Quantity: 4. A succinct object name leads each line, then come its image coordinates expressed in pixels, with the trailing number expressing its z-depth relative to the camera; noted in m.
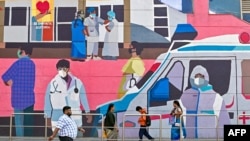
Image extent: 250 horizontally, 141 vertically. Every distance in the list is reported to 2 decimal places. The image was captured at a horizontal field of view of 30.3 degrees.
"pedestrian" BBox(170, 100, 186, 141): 14.84
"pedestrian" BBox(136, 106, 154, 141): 15.99
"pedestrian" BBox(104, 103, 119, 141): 14.71
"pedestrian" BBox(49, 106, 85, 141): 11.93
